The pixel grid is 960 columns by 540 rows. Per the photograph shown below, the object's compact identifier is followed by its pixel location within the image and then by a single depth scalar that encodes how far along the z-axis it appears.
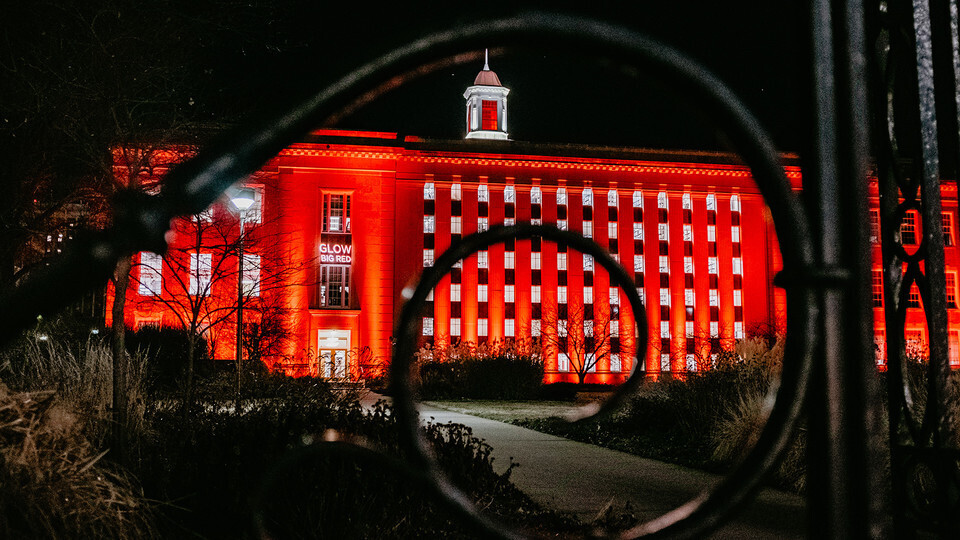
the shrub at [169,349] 18.56
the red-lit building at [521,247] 45.88
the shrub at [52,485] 3.93
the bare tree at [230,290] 11.13
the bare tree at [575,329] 46.41
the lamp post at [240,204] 13.89
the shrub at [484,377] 26.03
